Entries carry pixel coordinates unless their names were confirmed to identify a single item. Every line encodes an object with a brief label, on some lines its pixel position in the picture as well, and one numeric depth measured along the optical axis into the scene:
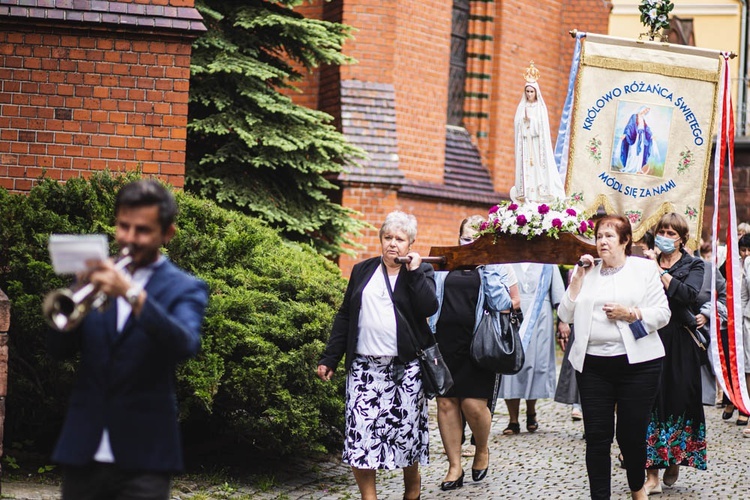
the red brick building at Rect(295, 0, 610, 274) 16.00
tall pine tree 12.24
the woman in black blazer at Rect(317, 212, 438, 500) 6.79
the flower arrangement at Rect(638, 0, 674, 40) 10.22
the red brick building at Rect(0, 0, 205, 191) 9.13
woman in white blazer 6.70
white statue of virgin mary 8.79
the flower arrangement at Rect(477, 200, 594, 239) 7.71
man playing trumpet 3.74
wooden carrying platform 7.70
